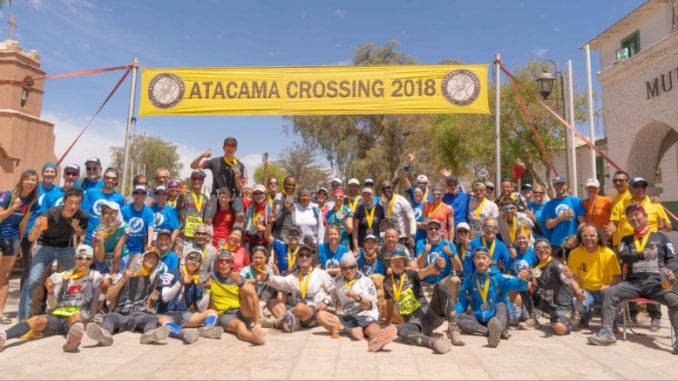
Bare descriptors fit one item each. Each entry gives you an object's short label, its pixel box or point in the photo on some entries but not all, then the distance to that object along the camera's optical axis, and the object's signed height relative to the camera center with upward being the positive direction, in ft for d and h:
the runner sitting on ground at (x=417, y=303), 16.62 -3.32
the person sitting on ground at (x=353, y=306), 17.24 -3.61
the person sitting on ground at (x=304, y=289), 18.57 -3.09
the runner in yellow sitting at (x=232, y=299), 17.47 -3.52
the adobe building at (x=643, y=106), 34.22 +11.17
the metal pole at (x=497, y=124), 26.66 +6.64
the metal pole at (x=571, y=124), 30.11 +7.97
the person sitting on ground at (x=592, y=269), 18.76 -1.93
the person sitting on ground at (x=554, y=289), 18.58 -2.89
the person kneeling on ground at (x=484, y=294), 17.57 -3.01
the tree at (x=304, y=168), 121.39 +15.82
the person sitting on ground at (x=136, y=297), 17.65 -3.48
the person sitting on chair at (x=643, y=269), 17.36 -1.70
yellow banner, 27.73 +8.77
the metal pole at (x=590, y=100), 35.81 +13.88
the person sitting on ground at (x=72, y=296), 16.58 -3.22
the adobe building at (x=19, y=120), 50.11 +12.02
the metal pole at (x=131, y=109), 26.35 +7.06
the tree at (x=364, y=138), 87.21 +18.30
